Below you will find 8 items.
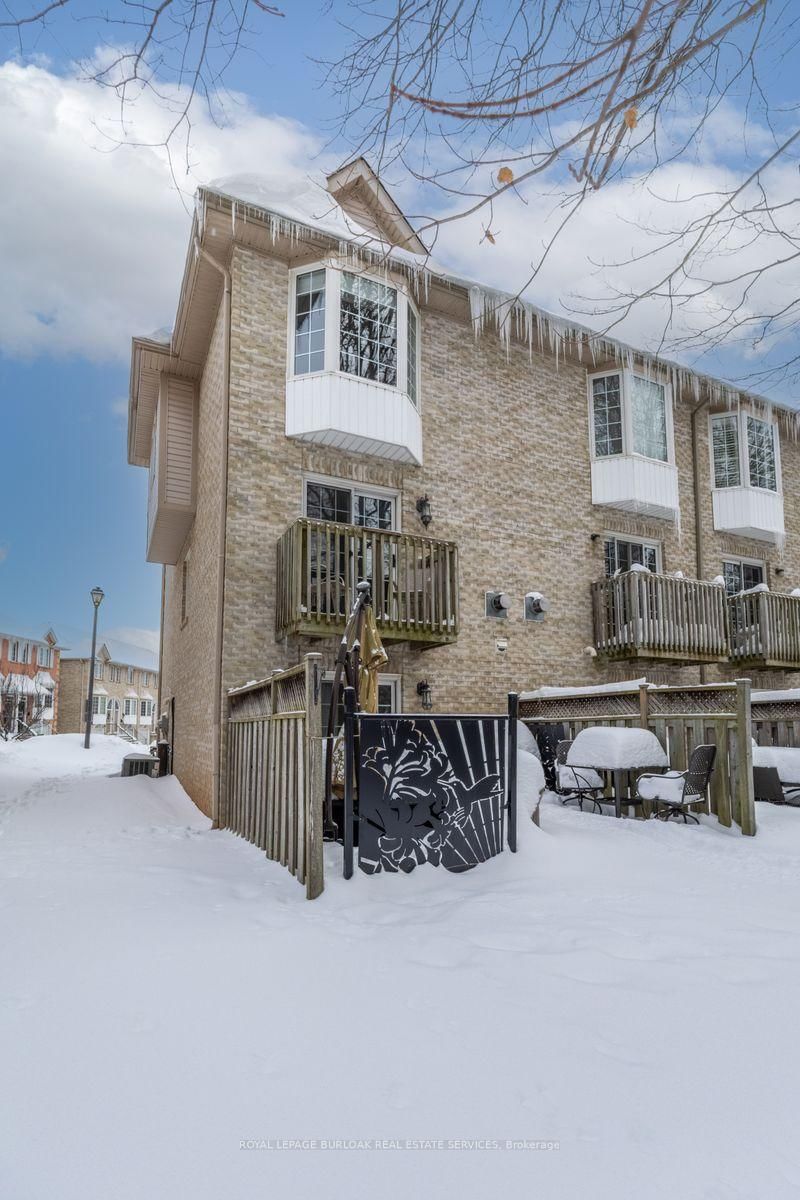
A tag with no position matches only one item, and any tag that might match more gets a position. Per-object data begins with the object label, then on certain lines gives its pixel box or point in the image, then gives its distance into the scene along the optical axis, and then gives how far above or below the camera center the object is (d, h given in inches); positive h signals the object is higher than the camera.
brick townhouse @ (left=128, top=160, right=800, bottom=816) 388.5 +139.4
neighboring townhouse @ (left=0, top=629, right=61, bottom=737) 1391.0 +64.8
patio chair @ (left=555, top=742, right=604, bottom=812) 339.0 -33.0
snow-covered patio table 308.2 -16.8
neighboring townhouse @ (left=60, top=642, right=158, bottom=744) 1989.4 +47.4
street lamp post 867.4 +127.8
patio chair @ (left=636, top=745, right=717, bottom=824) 287.0 -29.2
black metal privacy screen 202.5 -22.2
